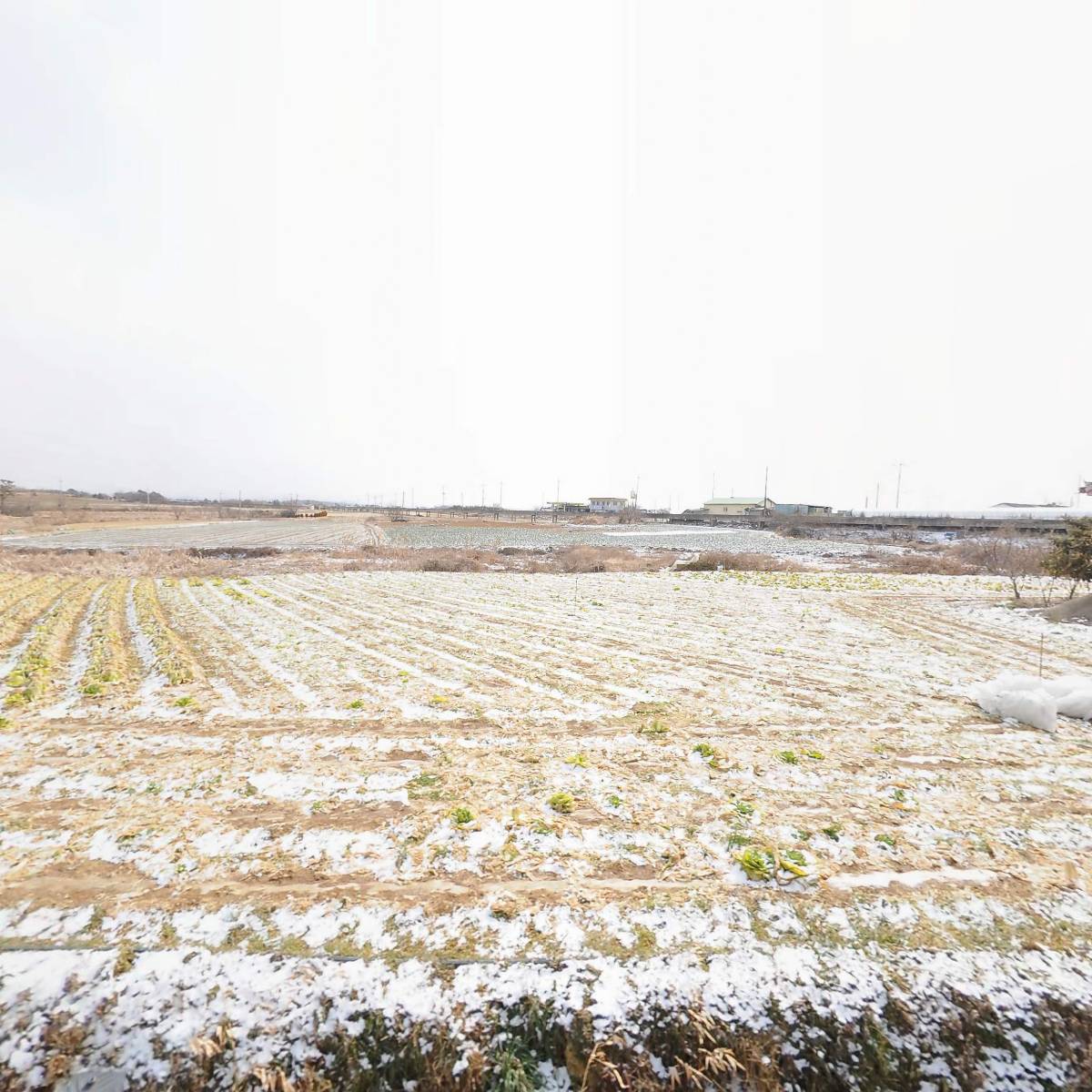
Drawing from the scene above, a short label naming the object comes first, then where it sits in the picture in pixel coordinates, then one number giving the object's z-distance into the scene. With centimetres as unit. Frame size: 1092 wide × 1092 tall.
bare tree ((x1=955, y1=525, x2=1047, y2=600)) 2017
